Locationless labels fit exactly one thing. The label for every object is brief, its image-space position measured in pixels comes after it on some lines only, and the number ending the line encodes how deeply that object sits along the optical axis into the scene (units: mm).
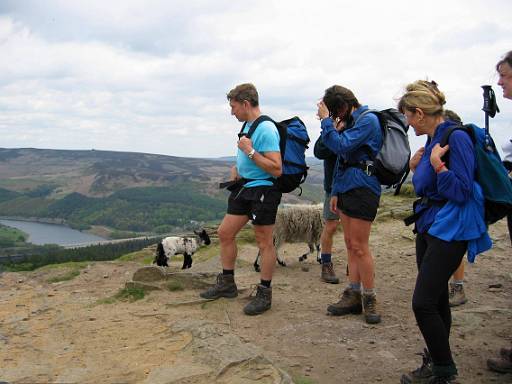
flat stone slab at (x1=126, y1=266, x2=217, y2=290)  7407
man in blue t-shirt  5953
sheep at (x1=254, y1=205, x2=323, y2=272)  10305
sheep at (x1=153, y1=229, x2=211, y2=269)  11195
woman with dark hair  5445
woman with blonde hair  3855
